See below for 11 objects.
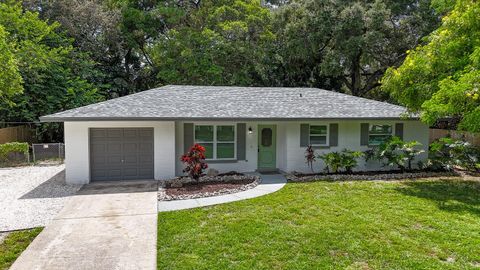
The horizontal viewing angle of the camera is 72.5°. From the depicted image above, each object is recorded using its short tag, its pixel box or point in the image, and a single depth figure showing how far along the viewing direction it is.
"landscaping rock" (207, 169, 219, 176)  12.28
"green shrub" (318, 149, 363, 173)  12.27
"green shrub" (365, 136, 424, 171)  12.40
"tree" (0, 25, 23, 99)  14.05
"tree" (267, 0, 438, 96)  20.67
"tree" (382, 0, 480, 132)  8.90
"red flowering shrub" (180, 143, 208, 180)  10.62
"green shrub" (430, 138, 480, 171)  12.97
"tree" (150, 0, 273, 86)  21.80
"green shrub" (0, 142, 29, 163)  14.56
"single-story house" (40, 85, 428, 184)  11.05
